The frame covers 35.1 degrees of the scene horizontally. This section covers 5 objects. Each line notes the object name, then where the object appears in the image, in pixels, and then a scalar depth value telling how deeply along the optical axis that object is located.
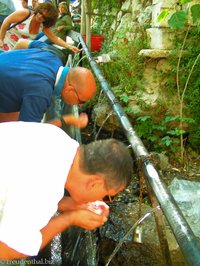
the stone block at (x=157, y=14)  4.87
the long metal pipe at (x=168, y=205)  1.02
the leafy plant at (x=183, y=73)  4.45
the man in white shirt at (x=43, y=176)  1.18
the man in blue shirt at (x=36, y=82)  2.25
